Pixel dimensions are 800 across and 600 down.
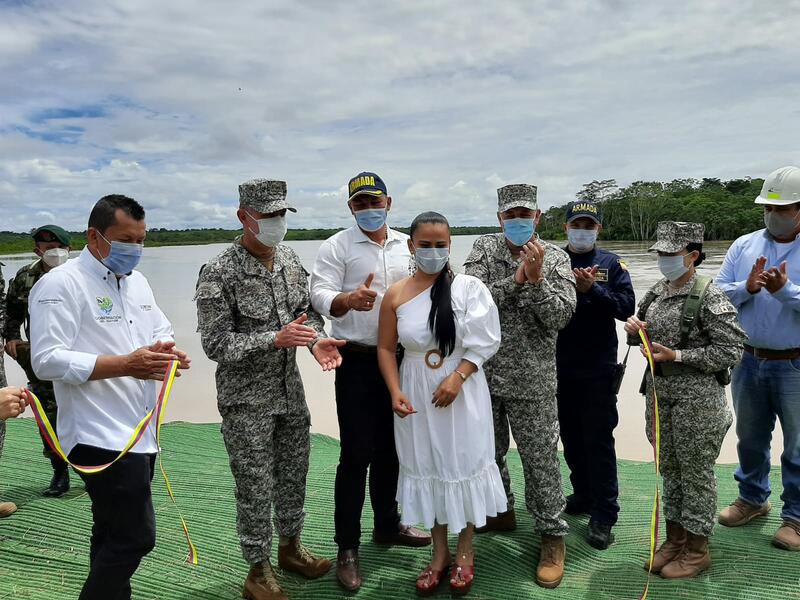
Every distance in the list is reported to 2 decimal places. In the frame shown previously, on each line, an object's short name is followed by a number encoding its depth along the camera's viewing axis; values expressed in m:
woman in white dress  2.90
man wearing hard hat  3.38
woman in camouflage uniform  3.06
